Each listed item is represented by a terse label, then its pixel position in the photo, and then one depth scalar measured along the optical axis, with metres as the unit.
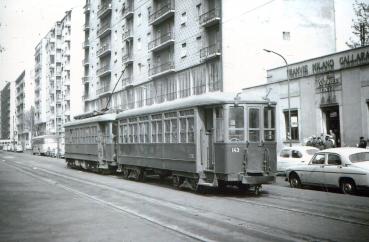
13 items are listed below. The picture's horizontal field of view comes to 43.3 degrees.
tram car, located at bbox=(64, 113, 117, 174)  23.58
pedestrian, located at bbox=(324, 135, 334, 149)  23.83
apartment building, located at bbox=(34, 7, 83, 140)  80.12
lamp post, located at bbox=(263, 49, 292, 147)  28.41
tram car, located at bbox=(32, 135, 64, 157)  59.79
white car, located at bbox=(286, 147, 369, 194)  13.99
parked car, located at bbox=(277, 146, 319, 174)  19.84
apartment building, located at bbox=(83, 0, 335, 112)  34.41
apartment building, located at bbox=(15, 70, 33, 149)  106.77
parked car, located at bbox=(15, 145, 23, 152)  86.00
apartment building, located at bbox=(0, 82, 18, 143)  128.75
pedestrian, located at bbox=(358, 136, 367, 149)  22.79
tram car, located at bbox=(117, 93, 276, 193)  13.67
